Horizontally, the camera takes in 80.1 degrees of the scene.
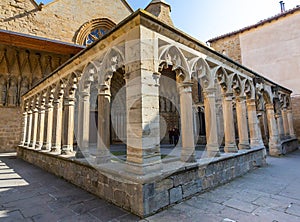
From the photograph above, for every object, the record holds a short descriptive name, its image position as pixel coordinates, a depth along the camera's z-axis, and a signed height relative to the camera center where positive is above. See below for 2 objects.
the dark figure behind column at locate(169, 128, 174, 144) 9.00 -0.55
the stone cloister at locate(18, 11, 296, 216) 2.06 +0.16
